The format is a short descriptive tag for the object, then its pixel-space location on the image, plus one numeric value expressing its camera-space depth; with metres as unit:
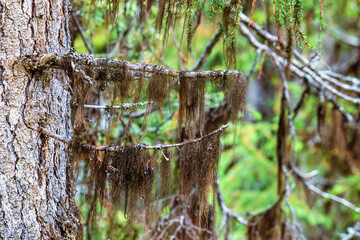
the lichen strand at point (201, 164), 5.13
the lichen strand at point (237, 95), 5.17
